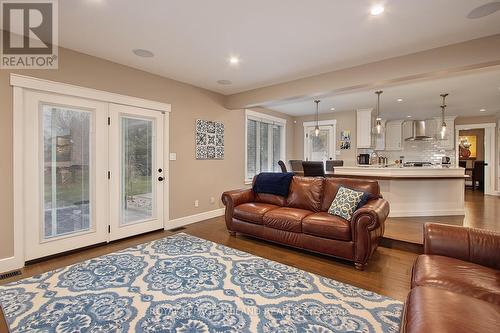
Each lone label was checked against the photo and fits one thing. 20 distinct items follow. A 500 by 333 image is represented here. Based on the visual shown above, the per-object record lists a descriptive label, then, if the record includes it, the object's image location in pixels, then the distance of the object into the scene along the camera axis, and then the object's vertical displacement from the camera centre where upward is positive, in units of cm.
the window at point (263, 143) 635 +59
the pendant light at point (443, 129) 593 +86
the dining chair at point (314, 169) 502 -11
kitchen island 473 -49
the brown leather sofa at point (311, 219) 276 -72
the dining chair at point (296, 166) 638 -6
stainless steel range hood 767 +104
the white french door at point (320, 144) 750 +63
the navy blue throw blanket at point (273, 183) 404 -34
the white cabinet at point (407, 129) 805 +116
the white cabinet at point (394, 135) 803 +95
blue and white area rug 183 -119
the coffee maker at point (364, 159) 667 +13
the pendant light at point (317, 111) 604 +152
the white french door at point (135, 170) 367 -12
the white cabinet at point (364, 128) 678 +99
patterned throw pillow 307 -50
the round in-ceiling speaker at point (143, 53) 323 +149
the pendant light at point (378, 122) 513 +94
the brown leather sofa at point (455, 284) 114 -72
